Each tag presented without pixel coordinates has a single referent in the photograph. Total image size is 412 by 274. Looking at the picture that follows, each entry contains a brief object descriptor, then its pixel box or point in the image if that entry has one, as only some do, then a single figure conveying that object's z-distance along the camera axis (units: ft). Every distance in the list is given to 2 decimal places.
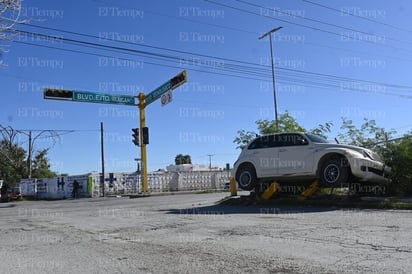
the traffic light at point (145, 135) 92.99
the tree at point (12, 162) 177.17
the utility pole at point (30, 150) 155.12
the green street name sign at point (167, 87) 82.99
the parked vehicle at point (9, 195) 122.83
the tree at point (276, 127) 68.74
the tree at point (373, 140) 49.01
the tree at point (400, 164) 45.62
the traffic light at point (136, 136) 93.45
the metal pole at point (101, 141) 130.24
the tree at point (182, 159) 405.72
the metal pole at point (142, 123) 94.17
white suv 41.70
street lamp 99.78
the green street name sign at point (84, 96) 83.35
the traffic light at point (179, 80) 82.69
